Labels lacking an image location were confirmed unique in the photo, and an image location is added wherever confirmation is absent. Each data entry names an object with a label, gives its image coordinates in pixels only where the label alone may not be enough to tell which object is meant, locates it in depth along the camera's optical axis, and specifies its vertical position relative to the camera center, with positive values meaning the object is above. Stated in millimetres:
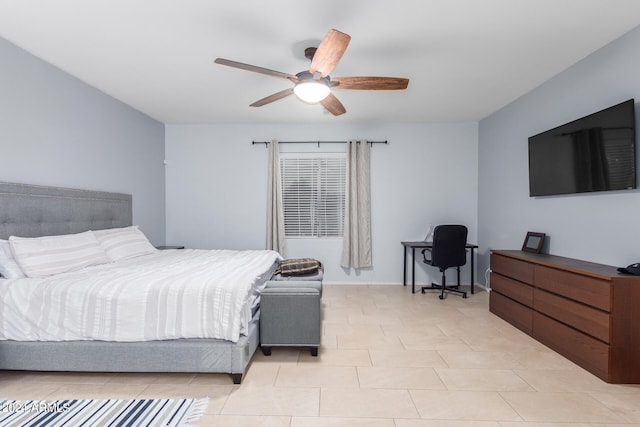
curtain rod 4910 +1126
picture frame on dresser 3309 -316
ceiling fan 2080 +1089
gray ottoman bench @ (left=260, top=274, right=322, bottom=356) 2414 -814
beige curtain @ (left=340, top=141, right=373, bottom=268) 4840 +19
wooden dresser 2102 -760
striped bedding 2064 -648
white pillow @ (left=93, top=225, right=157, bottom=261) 3111 -311
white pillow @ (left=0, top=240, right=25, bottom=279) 2234 -374
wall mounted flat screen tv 2355 +517
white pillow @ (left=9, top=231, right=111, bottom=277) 2297 -322
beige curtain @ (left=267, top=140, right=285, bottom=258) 4855 +82
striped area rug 1717 -1152
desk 4391 -517
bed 2070 -926
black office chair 4160 -455
